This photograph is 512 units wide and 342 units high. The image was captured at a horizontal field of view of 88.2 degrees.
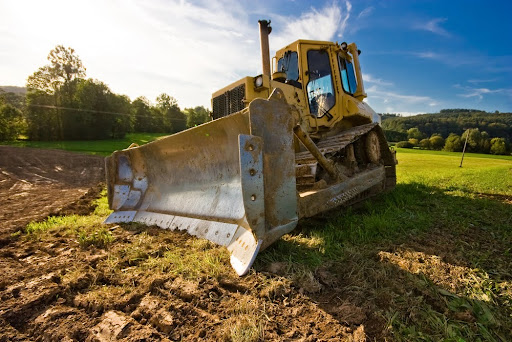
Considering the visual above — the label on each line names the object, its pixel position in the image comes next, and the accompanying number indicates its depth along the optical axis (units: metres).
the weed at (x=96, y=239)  2.75
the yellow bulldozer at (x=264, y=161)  2.11
